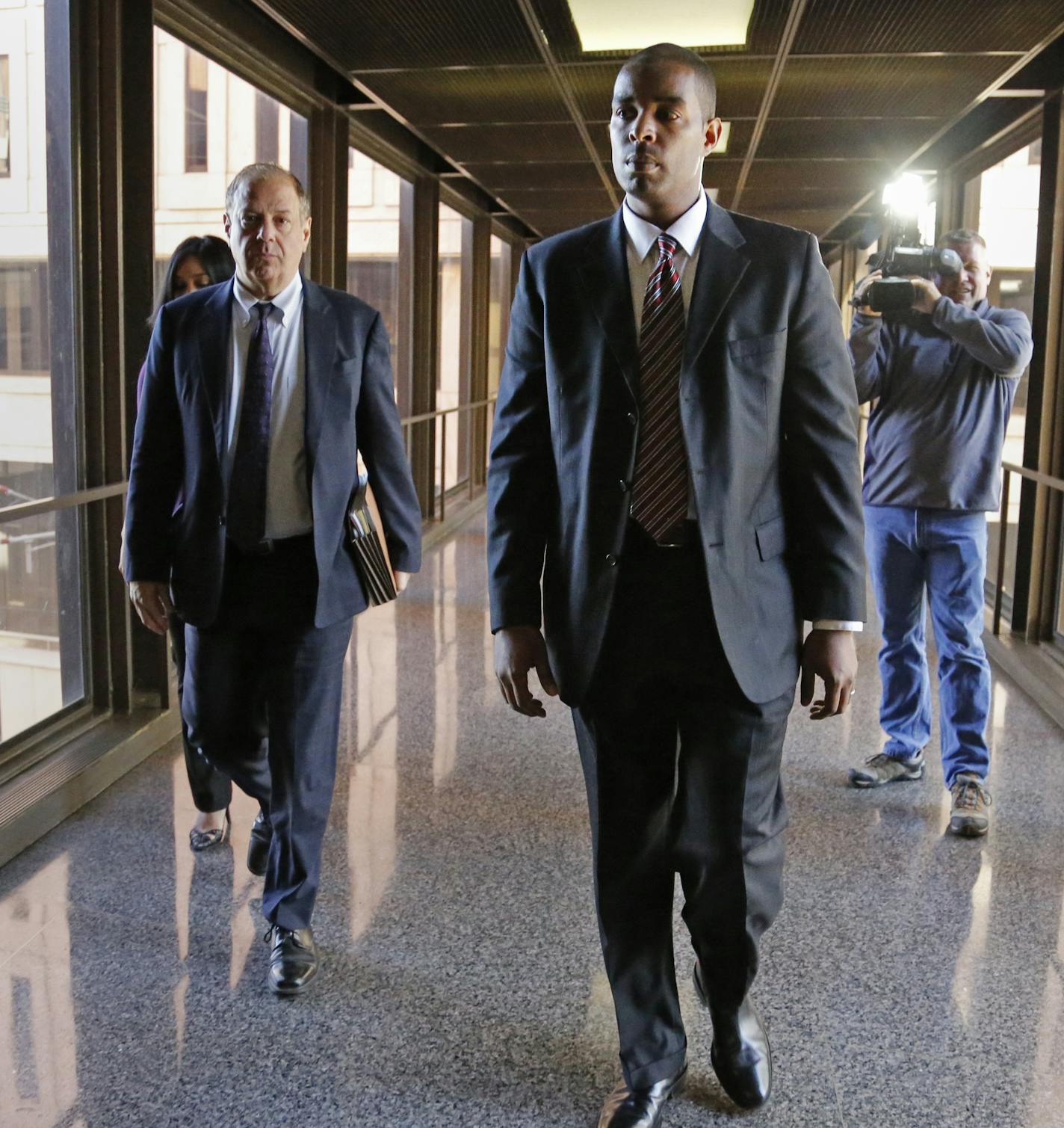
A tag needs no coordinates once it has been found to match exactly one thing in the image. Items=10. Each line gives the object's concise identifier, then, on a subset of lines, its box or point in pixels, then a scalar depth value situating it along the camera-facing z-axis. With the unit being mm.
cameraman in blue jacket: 3383
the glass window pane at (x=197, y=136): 4406
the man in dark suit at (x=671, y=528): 1785
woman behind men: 3068
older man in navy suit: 2408
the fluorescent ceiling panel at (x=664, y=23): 4664
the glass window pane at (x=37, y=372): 3492
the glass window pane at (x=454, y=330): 10242
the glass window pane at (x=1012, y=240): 5973
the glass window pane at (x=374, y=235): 7555
